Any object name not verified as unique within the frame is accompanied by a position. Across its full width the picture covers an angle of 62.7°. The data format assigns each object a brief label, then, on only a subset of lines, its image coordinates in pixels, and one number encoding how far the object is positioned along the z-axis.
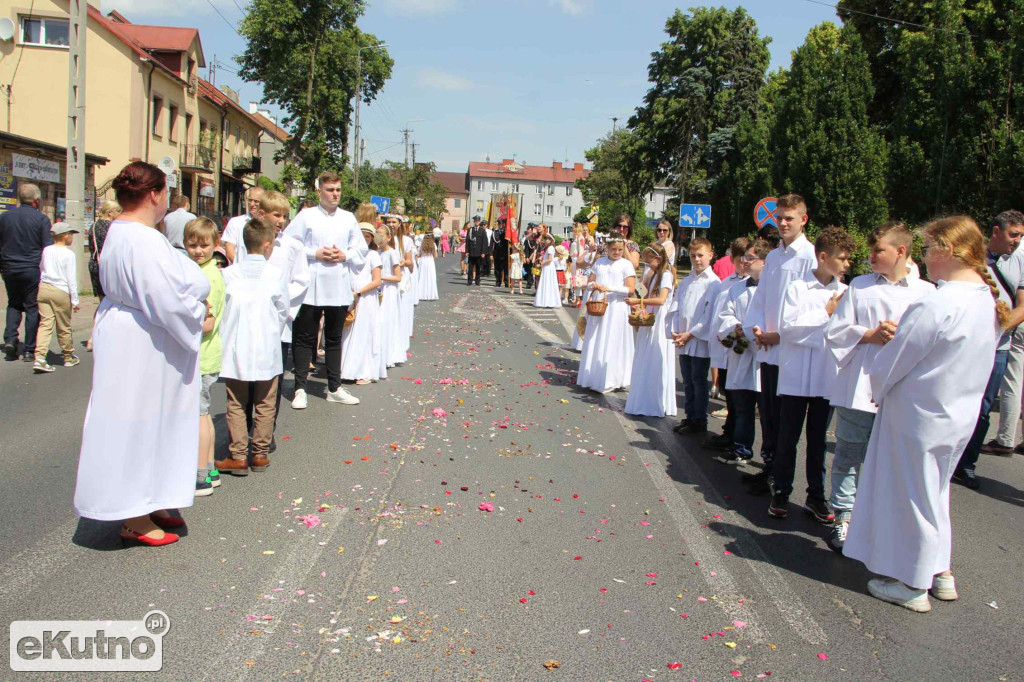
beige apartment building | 34.97
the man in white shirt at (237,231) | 8.80
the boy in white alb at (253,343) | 5.95
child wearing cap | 10.23
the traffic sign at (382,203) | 36.94
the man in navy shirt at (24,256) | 10.45
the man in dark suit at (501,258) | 30.70
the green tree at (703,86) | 46.34
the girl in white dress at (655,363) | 8.86
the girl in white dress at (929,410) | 4.18
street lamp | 47.02
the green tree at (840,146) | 28.19
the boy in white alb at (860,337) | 4.94
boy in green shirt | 5.46
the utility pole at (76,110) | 16.06
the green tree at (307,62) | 46.06
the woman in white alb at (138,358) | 4.29
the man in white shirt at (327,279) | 8.44
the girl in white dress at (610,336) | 9.95
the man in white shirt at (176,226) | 10.62
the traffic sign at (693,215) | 27.77
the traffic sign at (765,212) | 20.75
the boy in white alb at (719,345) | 7.46
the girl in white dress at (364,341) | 9.88
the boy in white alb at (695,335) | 7.98
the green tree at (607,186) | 57.75
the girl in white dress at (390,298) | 10.66
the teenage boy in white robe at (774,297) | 5.90
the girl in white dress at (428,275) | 22.16
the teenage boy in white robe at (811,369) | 5.50
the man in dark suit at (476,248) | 29.70
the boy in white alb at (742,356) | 6.89
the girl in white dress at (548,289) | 22.05
